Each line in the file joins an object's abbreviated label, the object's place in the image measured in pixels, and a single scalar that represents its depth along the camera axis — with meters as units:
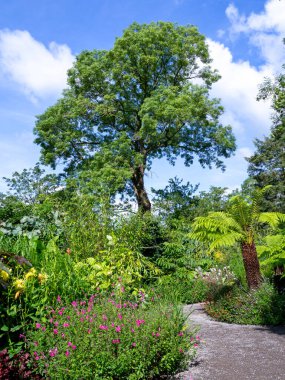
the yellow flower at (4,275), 4.64
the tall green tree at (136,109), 20.80
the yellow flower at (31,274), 4.87
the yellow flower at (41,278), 5.04
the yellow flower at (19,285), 4.71
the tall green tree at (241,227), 8.24
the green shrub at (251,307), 7.14
